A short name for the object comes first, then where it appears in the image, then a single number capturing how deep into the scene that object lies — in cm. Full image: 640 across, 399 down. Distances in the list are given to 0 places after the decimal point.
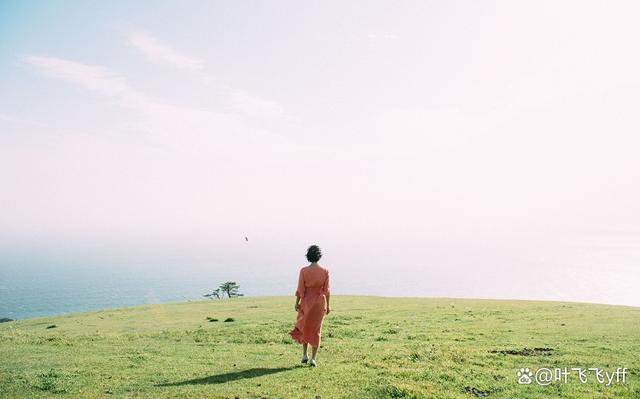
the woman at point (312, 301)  1393
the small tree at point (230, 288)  9438
